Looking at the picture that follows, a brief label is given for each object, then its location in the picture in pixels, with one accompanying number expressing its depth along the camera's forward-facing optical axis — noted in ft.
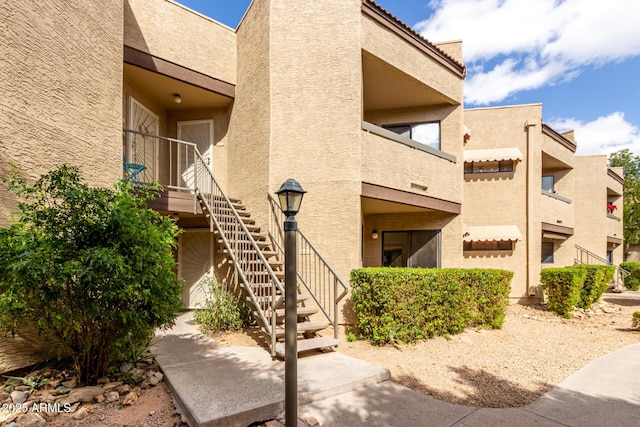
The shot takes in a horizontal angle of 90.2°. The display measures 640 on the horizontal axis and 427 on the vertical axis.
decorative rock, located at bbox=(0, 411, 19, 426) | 11.02
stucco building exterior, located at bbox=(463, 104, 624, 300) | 39.75
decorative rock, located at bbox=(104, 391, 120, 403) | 12.94
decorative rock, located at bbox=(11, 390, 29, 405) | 12.28
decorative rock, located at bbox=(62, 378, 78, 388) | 13.56
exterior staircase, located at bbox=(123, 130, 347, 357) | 19.54
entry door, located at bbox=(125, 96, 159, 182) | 27.63
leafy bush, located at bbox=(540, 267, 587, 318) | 33.55
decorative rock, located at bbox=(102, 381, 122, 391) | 13.52
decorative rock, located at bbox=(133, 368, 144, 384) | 14.76
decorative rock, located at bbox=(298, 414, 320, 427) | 11.96
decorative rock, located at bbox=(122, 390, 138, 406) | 12.82
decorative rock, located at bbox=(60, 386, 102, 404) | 12.50
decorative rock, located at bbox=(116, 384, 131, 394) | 13.62
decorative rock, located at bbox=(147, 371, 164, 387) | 14.78
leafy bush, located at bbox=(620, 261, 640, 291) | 61.98
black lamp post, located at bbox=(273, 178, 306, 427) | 10.15
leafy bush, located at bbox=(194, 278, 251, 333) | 23.32
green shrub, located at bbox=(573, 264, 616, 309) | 36.50
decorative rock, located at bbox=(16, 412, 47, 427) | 10.80
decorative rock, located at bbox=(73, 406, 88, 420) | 11.68
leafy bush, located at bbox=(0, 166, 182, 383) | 11.94
